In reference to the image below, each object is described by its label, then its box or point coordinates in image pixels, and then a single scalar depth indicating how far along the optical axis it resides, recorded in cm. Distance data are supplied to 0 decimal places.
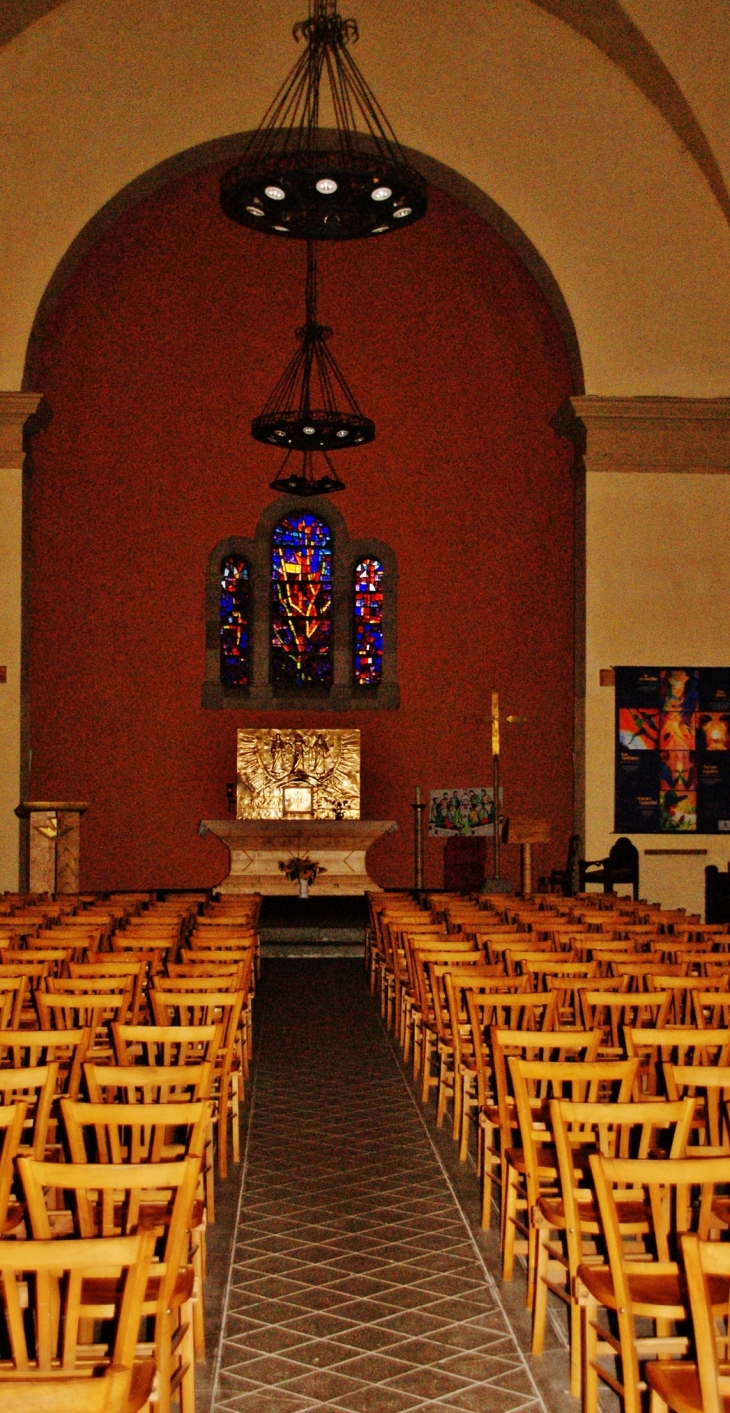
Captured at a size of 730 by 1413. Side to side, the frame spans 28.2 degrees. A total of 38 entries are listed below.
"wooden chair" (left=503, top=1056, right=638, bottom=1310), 430
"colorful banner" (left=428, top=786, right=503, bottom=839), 1900
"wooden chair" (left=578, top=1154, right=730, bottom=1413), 322
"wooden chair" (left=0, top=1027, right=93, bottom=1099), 477
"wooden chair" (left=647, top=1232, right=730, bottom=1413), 259
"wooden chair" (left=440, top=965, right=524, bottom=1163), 641
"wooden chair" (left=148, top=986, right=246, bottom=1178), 582
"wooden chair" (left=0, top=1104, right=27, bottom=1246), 357
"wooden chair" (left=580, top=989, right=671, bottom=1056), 585
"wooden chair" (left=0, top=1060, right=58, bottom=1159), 404
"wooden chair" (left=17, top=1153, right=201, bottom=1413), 317
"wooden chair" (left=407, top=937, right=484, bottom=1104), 767
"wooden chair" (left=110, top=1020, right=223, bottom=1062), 488
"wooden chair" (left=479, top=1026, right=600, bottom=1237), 491
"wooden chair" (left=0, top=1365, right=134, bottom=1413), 212
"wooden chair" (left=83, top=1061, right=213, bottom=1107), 421
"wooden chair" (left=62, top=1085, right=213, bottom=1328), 378
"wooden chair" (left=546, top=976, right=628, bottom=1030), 621
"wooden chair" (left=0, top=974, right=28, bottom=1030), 595
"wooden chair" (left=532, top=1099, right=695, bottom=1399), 385
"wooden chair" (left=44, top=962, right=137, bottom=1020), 604
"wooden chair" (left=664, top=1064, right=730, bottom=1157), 437
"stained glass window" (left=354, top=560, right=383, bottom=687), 1998
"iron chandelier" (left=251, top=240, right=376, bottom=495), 1605
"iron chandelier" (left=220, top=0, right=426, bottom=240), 1088
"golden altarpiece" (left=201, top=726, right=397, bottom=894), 1792
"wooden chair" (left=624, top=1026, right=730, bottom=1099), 494
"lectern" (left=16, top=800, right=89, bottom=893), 1511
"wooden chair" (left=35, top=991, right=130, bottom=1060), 562
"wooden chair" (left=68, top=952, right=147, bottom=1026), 657
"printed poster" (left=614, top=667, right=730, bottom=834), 1709
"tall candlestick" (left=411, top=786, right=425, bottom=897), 1867
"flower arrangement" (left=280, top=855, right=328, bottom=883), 1705
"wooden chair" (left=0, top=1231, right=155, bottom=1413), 213
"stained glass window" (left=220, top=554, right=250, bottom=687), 1986
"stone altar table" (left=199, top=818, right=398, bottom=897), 1786
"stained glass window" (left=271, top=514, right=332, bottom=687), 2003
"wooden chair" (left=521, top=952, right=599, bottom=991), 700
